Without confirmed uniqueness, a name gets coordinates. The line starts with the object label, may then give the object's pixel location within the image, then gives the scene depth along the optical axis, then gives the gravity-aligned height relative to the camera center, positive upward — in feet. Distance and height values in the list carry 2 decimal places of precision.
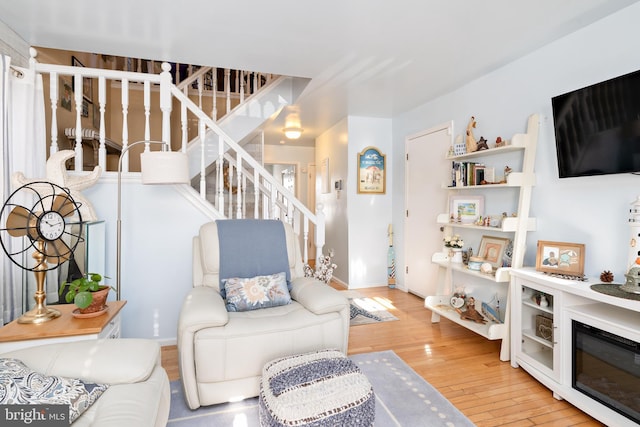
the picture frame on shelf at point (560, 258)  7.38 -1.02
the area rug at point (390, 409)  5.95 -3.65
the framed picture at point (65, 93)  11.76 +4.18
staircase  8.92 +3.14
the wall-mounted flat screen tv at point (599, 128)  6.35 +1.72
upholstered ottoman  4.35 -2.45
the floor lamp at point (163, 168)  7.49 +0.96
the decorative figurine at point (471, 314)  9.39 -2.86
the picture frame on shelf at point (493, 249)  9.67 -1.09
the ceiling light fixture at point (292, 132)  15.94 +3.71
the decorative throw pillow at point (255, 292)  7.25 -1.76
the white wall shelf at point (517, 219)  8.41 -0.17
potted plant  5.60 -1.42
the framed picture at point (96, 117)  14.69 +4.09
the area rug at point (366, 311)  11.27 -3.53
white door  12.64 +0.44
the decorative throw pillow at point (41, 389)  3.33 -1.82
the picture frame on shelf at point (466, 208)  10.53 +0.13
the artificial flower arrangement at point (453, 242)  10.57 -0.93
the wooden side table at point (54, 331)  5.12 -1.85
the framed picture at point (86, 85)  13.54 +5.26
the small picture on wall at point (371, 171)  15.60 +1.86
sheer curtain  7.41 +1.64
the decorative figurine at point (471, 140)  10.19 +2.17
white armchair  5.97 -2.32
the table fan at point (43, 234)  5.41 -0.36
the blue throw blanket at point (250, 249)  8.00 -0.90
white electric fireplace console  5.69 -2.52
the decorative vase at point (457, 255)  10.57 -1.33
